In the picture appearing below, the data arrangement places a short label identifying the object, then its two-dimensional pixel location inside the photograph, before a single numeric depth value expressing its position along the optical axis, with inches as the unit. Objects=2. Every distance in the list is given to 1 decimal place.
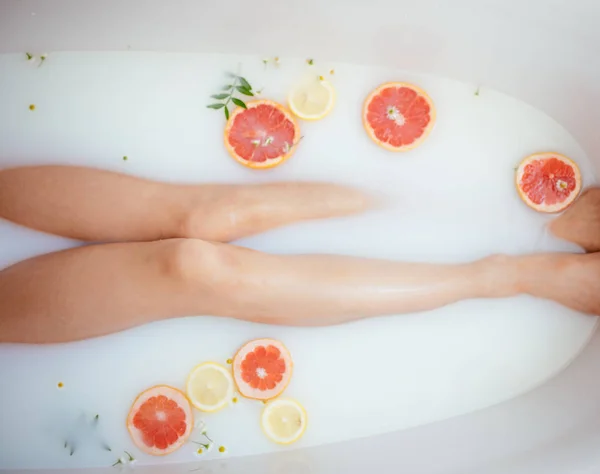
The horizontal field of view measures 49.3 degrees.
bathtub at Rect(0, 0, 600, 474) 57.2
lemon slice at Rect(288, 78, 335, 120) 63.0
